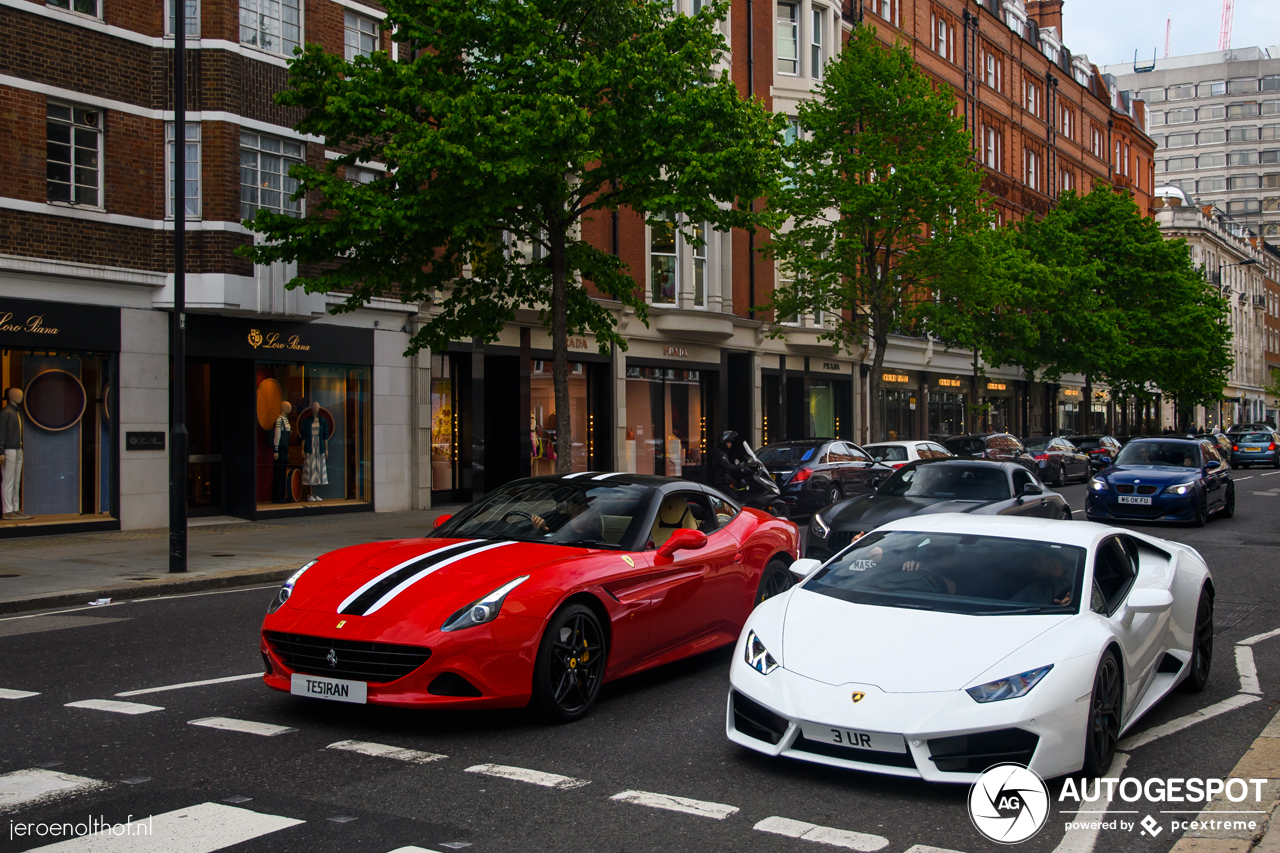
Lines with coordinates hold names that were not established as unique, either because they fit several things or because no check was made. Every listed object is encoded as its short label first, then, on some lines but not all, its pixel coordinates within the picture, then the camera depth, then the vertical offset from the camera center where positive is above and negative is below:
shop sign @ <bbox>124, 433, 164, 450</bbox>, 18.70 -0.27
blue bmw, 18.95 -1.19
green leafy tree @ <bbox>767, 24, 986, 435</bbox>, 29.62 +6.02
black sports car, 12.21 -0.90
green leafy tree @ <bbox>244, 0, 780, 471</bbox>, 16.12 +4.26
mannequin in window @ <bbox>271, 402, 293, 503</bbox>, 21.42 -0.61
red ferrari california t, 5.80 -1.00
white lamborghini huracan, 4.82 -1.08
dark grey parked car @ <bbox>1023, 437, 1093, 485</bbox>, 33.49 -1.23
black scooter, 20.53 -1.26
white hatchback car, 24.19 -0.68
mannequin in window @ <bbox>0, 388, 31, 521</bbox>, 17.34 -0.43
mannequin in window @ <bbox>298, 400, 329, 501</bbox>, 21.95 -0.46
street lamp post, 13.26 +0.97
